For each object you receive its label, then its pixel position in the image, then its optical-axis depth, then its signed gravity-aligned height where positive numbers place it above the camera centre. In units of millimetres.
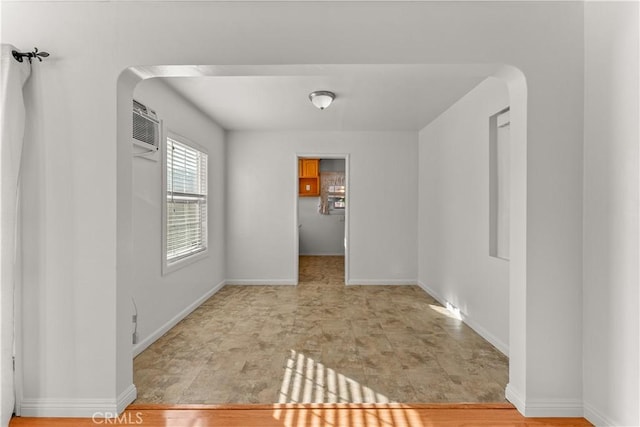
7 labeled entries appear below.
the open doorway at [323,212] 9422 -16
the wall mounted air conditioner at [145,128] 3029 +716
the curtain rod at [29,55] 2057 +873
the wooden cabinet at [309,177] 9016 +846
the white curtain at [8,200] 1990 +54
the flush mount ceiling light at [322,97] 3826 +1189
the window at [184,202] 3855 +100
